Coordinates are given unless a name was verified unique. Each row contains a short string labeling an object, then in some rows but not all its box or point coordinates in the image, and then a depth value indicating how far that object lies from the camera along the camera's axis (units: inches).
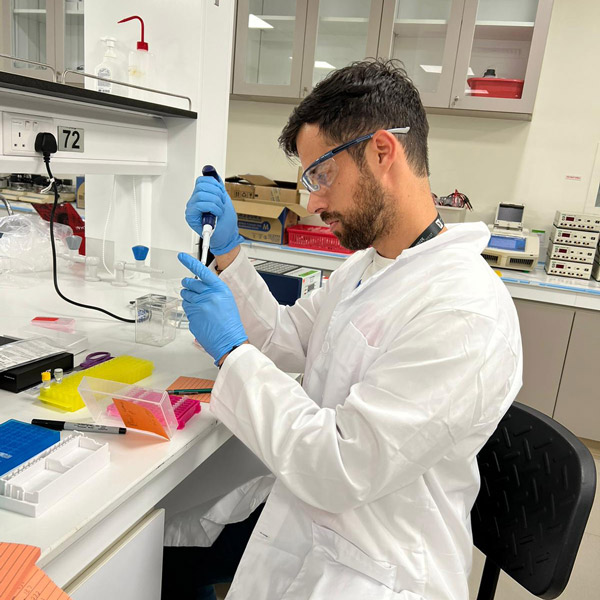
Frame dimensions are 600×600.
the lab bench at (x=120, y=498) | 26.4
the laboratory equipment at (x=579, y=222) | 103.1
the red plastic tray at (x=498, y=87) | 108.3
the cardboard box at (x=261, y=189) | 117.2
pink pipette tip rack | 36.4
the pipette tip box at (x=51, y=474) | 26.8
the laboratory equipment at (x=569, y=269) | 104.3
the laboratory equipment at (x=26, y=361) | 38.8
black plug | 46.0
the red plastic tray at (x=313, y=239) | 115.1
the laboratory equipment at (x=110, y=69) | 62.2
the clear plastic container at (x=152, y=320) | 50.5
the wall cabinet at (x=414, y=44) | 107.5
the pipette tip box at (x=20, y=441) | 29.4
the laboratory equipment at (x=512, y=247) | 105.1
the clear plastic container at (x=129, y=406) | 33.5
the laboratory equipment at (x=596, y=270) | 104.2
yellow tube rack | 37.3
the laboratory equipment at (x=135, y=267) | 65.0
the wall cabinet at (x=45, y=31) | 121.6
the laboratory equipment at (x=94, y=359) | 43.6
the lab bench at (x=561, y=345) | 98.8
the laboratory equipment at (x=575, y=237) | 103.0
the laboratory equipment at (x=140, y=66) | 64.2
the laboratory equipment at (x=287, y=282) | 61.6
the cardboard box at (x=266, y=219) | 115.3
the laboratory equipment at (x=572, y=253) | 103.6
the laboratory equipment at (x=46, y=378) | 39.1
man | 31.1
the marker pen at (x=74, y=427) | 34.1
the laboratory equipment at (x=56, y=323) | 50.6
